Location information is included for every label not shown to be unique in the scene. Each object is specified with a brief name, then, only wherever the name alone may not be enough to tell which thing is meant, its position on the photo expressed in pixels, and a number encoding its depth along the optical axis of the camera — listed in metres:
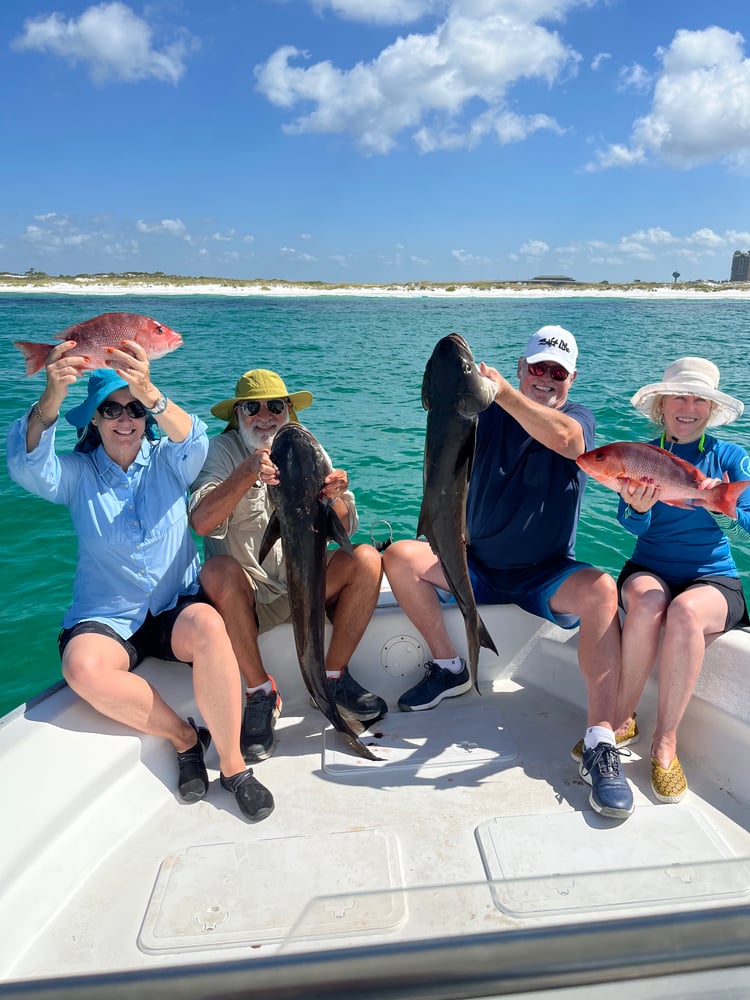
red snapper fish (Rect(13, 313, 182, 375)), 3.23
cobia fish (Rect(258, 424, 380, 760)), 3.29
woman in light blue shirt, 3.22
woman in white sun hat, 3.34
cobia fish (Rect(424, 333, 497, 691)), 2.98
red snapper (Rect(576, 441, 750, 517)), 3.19
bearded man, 3.67
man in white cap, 3.54
